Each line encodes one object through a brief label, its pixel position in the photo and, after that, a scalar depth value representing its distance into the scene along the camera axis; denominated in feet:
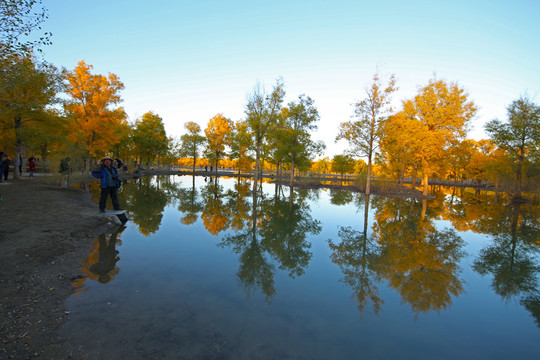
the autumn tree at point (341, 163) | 209.05
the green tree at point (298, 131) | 110.93
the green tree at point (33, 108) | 63.82
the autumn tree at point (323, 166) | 342.29
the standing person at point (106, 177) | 33.32
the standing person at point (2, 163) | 57.98
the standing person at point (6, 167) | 60.88
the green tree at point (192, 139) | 194.80
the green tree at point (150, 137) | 171.63
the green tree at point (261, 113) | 86.28
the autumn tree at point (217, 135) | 179.63
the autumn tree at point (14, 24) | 33.10
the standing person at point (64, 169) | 63.34
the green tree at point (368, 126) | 84.89
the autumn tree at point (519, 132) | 96.48
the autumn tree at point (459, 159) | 96.43
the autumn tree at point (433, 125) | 88.89
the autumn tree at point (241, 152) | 106.43
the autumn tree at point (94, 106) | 94.07
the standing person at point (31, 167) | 81.03
